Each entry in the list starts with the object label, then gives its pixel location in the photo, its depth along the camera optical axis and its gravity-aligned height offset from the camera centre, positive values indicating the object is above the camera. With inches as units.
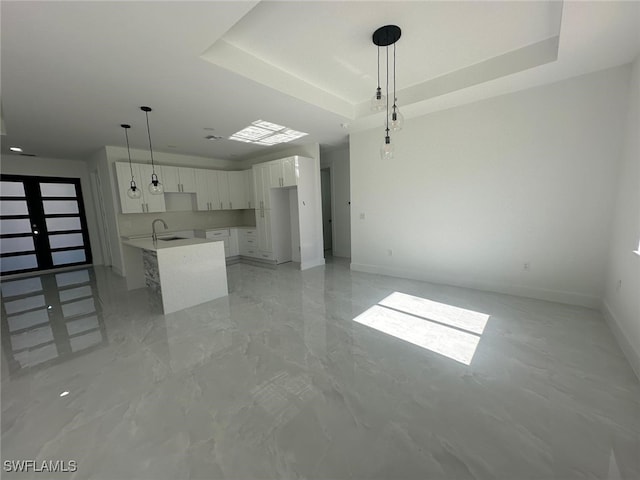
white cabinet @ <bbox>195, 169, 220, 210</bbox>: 243.6 +22.6
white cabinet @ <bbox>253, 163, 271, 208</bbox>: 226.1 +24.4
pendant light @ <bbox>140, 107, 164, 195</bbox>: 130.2 +16.4
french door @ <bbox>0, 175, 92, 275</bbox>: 211.8 -5.0
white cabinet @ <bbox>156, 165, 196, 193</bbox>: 221.9 +31.7
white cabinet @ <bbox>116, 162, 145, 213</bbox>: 194.1 +24.7
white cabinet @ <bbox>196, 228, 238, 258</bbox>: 238.5 -23.3
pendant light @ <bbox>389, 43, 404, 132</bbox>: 89.7 +30.3
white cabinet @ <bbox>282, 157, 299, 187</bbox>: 203.8 +31.2
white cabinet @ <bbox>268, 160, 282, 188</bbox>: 215.2 +31.6
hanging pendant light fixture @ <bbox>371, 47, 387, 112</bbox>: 90.8 +37.4
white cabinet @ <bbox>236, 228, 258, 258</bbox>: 246.2 -30.8
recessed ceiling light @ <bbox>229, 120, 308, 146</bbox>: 166.1 +56.0
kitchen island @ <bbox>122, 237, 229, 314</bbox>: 129.8 -31.4
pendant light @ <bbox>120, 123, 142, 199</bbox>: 150.1 +15.3
